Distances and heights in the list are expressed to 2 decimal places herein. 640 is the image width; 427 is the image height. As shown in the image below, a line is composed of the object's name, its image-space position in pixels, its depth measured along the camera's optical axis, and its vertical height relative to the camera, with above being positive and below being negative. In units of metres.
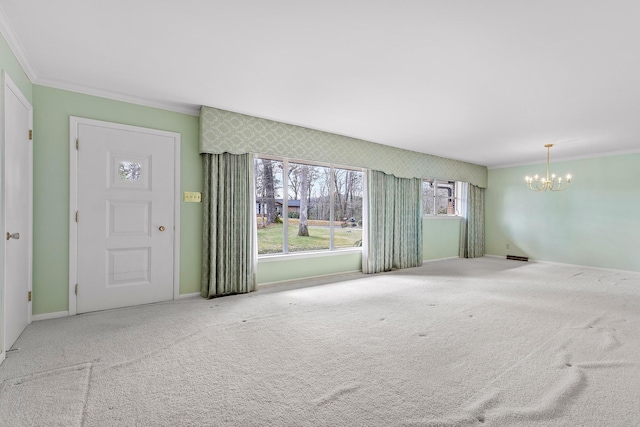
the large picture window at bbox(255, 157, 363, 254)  4.65 +0.15
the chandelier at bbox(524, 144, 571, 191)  6.54 +0.70
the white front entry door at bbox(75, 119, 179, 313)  3.18 -0.01
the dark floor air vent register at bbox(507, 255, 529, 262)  7.12 -1.08
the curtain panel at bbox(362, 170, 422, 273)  5.51 -0.18
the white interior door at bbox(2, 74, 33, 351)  2.27 +0.02
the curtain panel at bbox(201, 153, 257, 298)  3.83 -0.17
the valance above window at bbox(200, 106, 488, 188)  3.81 +1.11
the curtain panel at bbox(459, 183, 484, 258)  7.47 -0.24
